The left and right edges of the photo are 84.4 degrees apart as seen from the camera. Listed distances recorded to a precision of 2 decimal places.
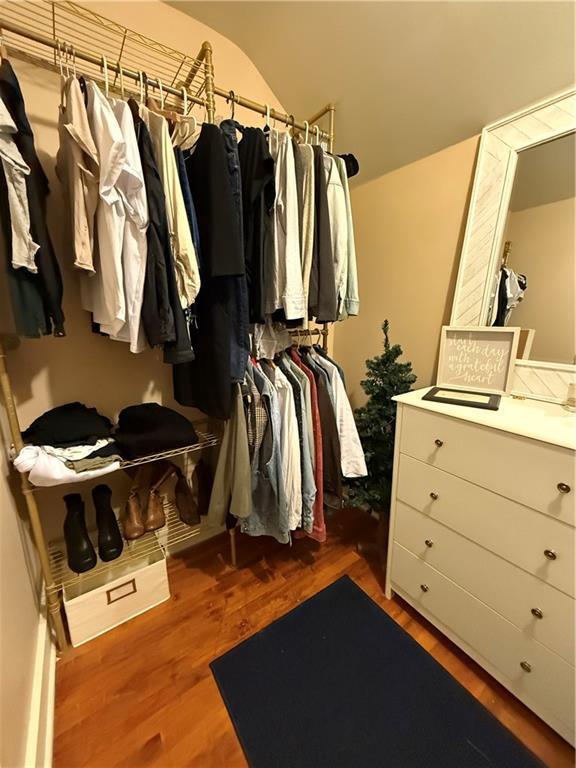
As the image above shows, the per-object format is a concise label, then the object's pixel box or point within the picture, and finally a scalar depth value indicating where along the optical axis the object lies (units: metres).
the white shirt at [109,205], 0.83
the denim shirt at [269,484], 1.28
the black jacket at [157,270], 0.91
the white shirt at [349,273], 1.28
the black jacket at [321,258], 1.19
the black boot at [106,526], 1.21
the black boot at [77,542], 1.15
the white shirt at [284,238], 1.12
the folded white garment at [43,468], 0.98
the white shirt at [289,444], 1.31
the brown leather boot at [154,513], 1.33
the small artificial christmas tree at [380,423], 1.47
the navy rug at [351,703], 0.95
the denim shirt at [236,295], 1.00
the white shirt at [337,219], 1.24
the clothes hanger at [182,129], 0.99
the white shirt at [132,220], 0.86
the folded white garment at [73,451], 1.06
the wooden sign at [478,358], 1.23
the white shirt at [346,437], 1.43
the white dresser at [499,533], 0.90
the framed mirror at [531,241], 1.11
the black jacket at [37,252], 0.80
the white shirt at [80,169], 0.83
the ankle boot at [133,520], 1.29
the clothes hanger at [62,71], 0.89
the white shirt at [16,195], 0.75
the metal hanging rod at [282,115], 1.14
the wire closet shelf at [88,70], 0.99
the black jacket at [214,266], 0.95
